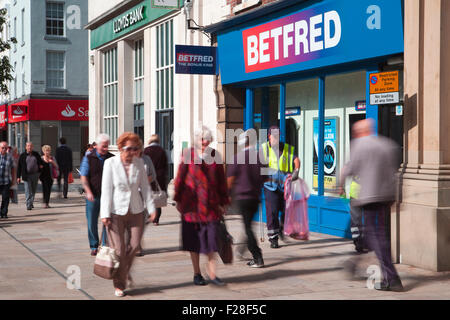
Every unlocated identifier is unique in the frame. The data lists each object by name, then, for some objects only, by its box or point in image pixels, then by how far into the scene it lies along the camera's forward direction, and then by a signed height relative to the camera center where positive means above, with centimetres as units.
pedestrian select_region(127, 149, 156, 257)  902 -30
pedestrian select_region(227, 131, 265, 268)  812 -53
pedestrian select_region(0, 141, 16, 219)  1409 -60
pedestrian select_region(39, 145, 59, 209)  1648 -63
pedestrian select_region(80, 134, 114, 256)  884 -29
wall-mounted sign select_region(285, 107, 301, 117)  1252 +74
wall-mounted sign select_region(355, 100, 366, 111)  1069 +73
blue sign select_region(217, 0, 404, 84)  943 +198
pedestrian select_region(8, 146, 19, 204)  1453 -98
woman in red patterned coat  705 -61
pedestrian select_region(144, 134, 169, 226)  1148 -19
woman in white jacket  676 -57
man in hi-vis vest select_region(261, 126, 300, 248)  960 -43
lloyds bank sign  1926 +424
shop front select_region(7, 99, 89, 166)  3484 +157
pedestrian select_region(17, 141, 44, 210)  1580 -55
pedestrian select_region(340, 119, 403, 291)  674 -48
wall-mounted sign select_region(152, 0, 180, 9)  1602 +374
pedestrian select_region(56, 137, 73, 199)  1961 -34
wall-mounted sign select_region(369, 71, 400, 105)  862 +85
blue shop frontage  976 +141
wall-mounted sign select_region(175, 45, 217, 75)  1374 +202
